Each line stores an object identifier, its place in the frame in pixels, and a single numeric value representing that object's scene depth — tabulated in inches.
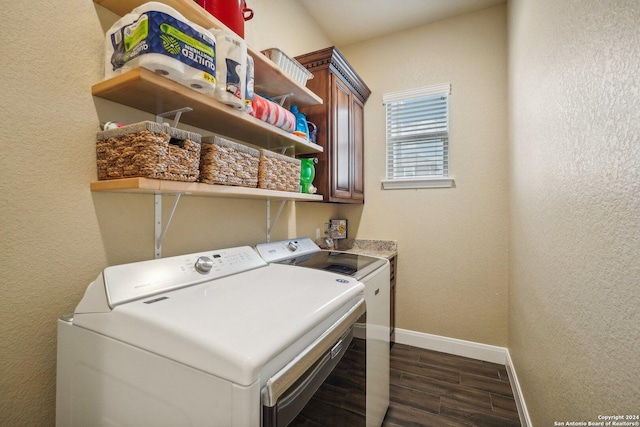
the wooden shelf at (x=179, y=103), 35.7
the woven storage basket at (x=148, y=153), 34.4
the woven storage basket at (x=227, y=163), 42.9
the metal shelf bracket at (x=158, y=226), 48.1
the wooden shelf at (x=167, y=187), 33.9
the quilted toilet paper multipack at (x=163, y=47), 32.8
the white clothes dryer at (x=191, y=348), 24.0
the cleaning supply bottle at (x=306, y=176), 73.2
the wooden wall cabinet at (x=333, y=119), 83.4
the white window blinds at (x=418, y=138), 101.3
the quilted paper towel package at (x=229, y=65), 41.8
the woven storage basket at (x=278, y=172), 53.2
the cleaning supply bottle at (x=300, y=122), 72.6
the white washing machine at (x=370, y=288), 54.9
